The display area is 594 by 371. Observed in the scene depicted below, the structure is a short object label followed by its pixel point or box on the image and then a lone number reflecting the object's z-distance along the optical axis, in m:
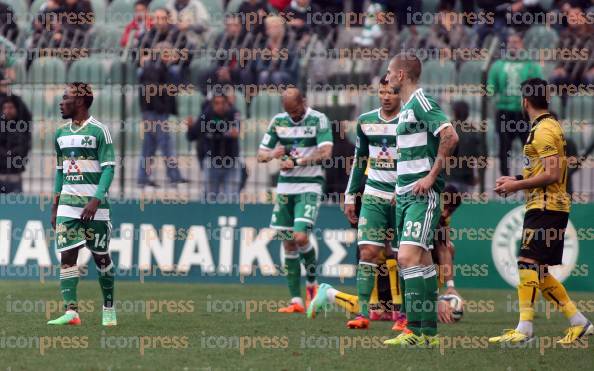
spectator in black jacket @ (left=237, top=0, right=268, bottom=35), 19.56
